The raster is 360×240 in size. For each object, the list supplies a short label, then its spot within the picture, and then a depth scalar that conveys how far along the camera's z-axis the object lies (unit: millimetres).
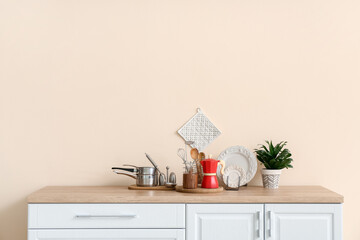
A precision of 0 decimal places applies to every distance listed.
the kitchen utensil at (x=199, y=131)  2996
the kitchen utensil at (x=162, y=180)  2822
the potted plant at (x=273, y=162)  2812
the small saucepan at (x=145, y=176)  2768
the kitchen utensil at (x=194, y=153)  2820
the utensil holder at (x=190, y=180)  2621
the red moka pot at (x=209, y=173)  2643
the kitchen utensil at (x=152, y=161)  2836
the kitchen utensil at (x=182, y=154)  2955
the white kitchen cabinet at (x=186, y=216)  2432
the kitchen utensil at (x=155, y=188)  2730
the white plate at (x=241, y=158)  2893
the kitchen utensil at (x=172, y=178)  2789
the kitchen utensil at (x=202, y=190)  2574
